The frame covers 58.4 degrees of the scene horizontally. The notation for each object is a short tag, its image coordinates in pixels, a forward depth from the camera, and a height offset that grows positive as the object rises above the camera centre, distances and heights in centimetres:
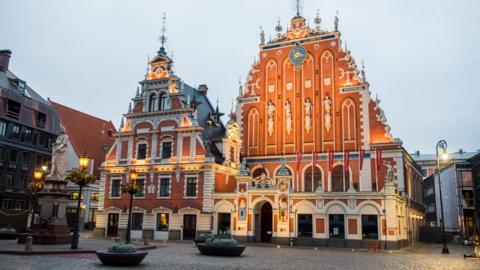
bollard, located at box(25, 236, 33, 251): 1925 -149
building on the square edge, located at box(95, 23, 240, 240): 3466 +439
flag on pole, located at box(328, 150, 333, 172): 3453 +455
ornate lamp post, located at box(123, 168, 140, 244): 2592 +161
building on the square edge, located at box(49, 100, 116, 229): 5128 +824
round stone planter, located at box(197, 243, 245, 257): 2078 -166
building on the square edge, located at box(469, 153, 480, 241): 4472 +372
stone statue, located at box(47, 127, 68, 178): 2612 +325
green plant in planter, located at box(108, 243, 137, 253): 1612 -131
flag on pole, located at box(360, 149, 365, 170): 3362 +488
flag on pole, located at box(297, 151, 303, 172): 3572 +492
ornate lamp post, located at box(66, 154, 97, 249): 2264 +194
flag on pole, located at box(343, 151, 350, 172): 3413 +465
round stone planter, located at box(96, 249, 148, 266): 1581 -164
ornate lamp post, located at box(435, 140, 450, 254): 2657 +413
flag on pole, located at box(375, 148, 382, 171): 3307 +462
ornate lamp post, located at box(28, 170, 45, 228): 2965 +193
